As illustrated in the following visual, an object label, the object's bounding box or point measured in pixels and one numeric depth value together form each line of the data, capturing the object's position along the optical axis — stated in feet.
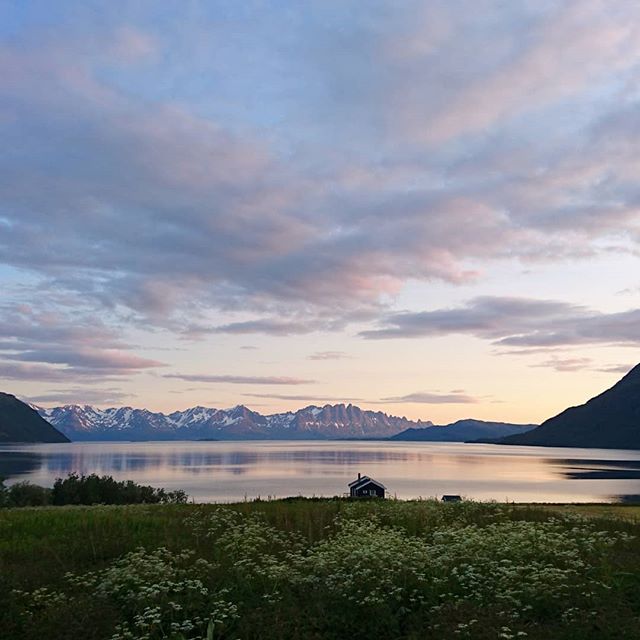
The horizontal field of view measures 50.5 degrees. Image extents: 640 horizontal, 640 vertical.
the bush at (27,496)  147.62
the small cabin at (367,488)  177.27
